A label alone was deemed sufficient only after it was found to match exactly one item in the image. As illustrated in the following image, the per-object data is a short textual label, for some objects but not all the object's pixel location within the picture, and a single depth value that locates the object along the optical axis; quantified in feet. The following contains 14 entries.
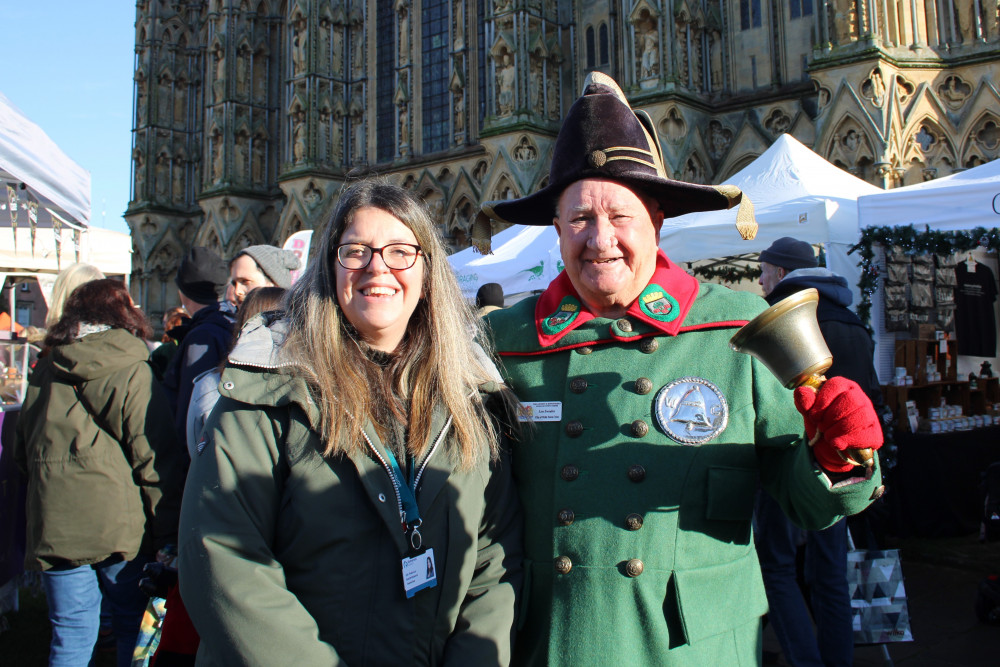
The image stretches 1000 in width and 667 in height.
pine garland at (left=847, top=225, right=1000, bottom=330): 21.27
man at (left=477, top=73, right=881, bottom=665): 5.94
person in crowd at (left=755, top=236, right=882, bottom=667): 12.55
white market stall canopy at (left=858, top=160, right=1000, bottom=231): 19.99
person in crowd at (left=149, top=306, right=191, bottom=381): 13.37
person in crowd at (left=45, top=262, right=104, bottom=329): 12.84
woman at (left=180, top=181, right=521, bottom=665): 5.26
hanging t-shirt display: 25.79
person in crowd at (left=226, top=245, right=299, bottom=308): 14.11
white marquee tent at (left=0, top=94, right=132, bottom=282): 17.07
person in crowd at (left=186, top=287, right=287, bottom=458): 7.04
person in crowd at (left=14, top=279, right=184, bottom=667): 11.17
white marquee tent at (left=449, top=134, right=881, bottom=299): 21.24
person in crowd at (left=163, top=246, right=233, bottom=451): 11.94
